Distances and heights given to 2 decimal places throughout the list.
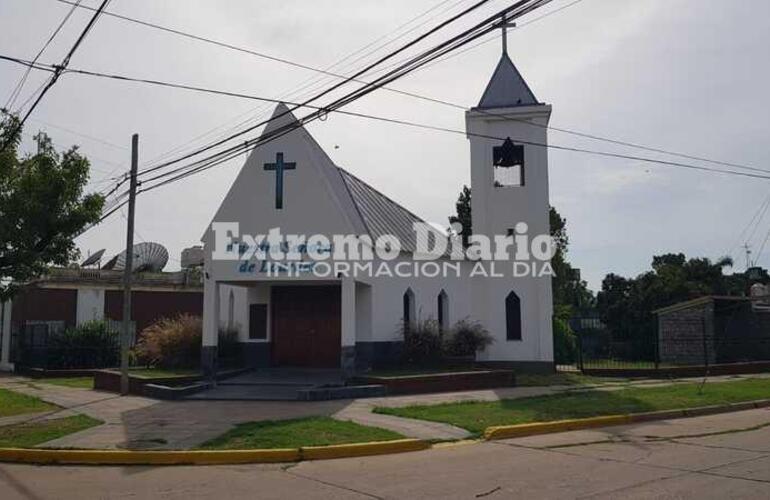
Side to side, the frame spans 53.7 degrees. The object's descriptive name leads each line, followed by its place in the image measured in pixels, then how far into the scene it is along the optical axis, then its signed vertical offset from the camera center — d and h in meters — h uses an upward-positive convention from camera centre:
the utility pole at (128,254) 19.84 +2.10
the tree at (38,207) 16.42 +2.75
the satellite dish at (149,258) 42.00 +4.19
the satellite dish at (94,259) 44.53 +4.35
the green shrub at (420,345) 23.66 -0.41
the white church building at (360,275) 21.27 +1.96
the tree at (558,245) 44.78 +5.14
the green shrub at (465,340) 24.59 -0.27
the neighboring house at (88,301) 33.97 +1.50
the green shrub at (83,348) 28.89 -0.58
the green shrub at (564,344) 35.30 -0.61
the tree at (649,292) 43.03 +2.32
